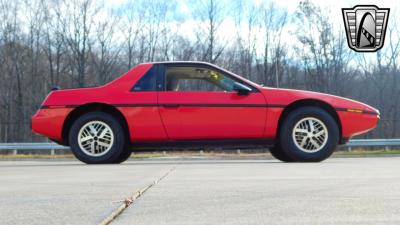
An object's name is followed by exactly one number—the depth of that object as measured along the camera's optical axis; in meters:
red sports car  7.49
